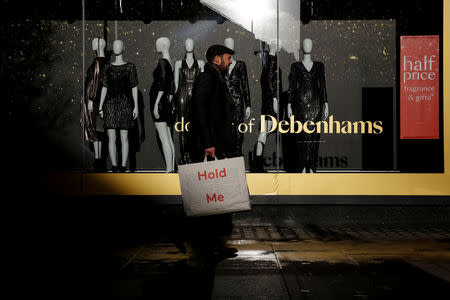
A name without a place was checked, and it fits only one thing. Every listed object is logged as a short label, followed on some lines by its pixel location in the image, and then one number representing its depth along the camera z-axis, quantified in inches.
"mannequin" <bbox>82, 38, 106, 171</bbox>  331.6
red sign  326.6
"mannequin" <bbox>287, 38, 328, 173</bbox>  329.4
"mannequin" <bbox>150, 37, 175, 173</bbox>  333.1
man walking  238.2
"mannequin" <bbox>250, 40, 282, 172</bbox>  328.5
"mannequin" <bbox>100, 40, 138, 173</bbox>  333.7
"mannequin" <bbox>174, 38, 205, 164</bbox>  331.6
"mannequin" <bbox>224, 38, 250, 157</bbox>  330.6
